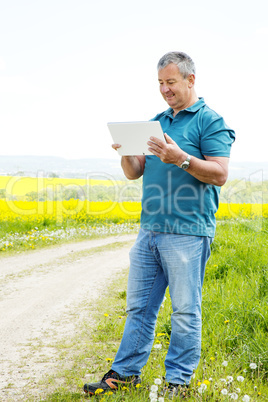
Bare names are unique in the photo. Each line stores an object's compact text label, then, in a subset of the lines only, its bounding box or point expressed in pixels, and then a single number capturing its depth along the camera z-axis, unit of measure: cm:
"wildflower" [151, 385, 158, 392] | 251
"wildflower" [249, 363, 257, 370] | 287
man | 255
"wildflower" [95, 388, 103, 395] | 274
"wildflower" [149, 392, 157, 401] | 246
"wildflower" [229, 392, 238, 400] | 252
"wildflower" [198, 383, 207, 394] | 258
